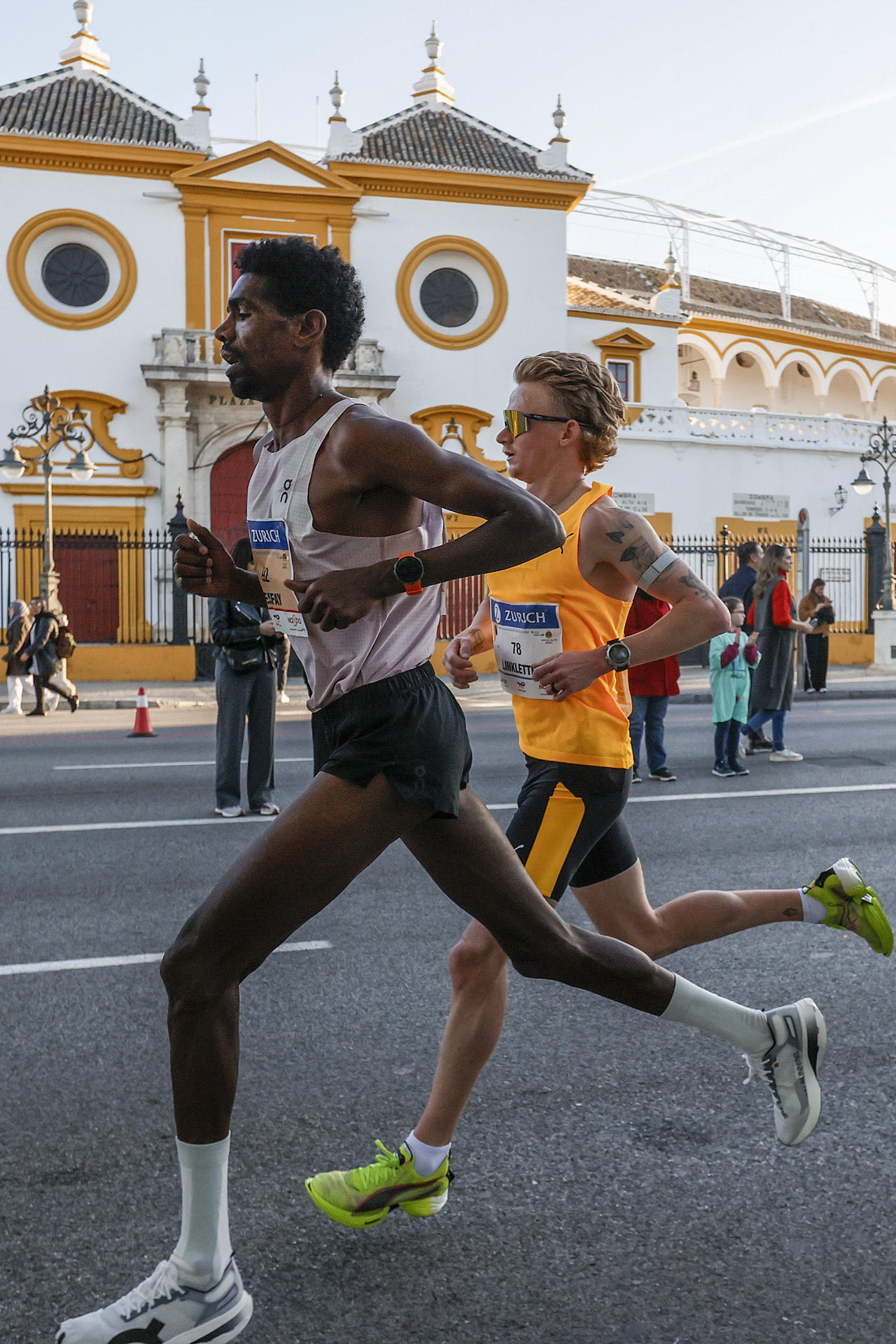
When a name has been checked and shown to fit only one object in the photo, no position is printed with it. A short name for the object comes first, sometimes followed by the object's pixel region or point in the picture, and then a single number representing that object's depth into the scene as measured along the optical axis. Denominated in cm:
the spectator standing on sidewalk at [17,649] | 1656
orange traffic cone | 1385
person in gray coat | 1067
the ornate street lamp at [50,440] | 1906
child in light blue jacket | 975
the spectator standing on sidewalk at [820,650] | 1912
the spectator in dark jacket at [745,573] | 1115
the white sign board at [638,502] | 3238
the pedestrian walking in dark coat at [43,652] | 1638
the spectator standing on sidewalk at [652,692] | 877
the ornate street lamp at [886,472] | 2422
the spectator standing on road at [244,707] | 802
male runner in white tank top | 236
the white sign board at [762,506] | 3444
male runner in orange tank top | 312
